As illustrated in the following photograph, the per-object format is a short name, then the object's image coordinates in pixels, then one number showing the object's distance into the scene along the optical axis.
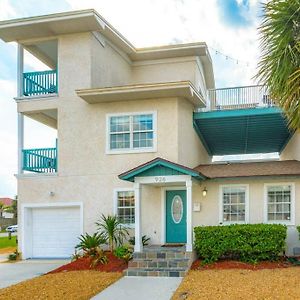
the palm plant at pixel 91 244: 11.69
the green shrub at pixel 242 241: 10.66
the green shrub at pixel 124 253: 11.25
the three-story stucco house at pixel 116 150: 12.60
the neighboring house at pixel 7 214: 59.91
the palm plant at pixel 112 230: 12.27
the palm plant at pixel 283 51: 7.83
